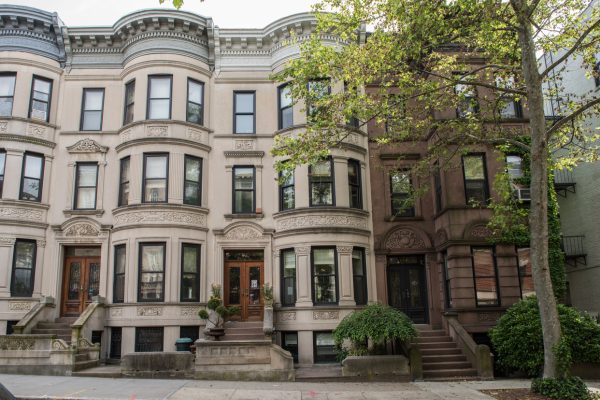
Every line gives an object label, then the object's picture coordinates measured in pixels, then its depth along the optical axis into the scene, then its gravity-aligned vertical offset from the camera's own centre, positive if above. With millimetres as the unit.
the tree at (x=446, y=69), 12227 +6310
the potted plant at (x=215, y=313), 16922 -191
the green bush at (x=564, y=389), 11203 -1916
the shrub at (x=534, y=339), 14250 -1040
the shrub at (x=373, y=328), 14922 -677
